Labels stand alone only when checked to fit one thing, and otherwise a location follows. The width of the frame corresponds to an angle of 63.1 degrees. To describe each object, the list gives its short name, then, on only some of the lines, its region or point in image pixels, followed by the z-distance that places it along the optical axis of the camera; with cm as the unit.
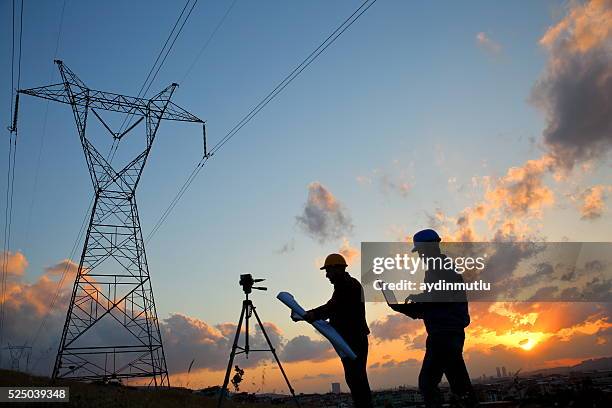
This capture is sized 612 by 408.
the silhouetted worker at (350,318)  727
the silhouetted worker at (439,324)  589
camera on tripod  1038
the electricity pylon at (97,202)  2377
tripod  995
